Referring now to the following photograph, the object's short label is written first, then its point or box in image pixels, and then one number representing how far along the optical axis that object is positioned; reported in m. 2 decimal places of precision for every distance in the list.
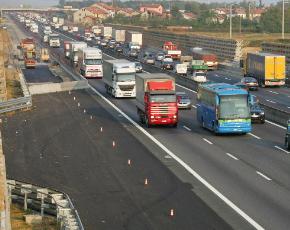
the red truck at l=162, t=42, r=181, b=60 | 132.50
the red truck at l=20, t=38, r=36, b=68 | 113.44
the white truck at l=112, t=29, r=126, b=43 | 192.54
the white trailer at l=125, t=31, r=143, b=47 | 177.38
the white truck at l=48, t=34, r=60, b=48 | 165.62
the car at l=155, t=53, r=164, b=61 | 126.84
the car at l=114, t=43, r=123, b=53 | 142.43
